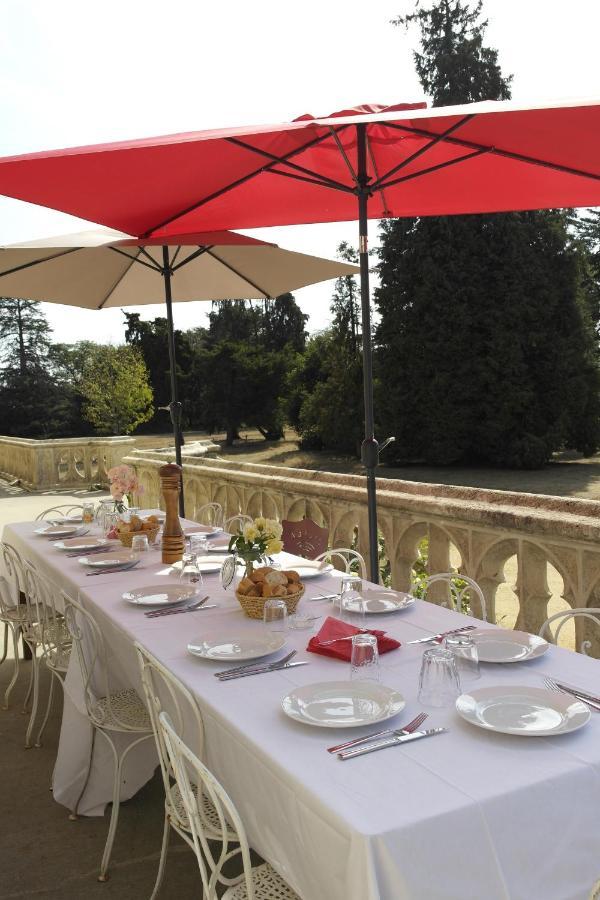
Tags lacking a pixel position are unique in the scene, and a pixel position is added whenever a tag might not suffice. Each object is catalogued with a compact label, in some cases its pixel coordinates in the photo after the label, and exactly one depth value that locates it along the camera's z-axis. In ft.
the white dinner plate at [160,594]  10.37
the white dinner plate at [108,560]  12.94
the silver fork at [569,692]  6.52
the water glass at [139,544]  13.64
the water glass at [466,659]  7.11
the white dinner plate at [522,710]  6.02
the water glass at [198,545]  13.60
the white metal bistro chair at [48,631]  12.27
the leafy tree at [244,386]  102.53
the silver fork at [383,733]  5.89
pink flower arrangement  15.53
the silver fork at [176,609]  9.94
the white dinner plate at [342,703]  6.29
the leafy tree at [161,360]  127.85
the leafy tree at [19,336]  152.25
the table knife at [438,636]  8.42
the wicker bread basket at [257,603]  9.50
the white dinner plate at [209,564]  12.32
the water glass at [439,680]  6.61
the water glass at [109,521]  15.79
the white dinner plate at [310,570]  11.66
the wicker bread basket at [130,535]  14.57
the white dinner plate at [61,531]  16.10
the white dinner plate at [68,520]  17.83
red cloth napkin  7.99
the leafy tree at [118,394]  79.82
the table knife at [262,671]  7.52
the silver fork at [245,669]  7.57
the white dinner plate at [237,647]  8.01
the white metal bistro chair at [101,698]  9.81
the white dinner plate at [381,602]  9.27
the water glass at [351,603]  9.21
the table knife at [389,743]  5.75
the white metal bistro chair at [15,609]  14.14
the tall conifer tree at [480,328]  72.38
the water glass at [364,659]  7.03
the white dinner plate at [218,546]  13.98
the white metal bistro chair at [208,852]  5.67
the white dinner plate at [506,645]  7.75
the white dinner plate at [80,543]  14.39
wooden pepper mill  13.00
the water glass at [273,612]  8.79
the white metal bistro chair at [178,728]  7.02
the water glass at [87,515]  17.28
